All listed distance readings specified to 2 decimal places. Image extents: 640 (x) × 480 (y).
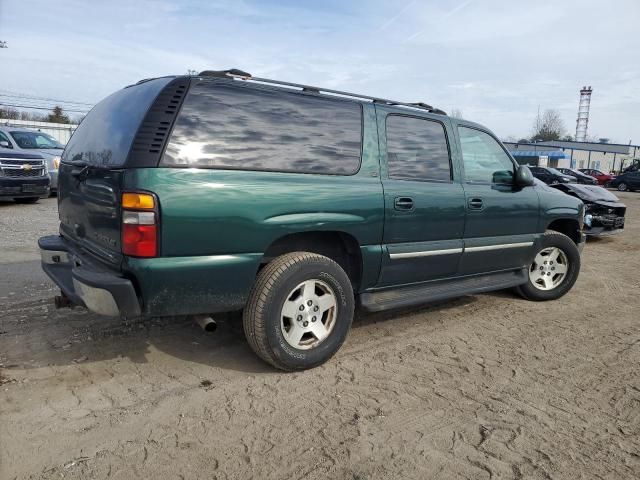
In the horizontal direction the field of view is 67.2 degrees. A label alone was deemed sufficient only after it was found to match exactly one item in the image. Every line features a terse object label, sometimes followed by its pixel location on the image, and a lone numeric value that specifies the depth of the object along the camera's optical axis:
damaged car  9.16
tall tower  81.93
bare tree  75.31
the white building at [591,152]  57.97
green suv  2.76
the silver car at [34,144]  12.07
